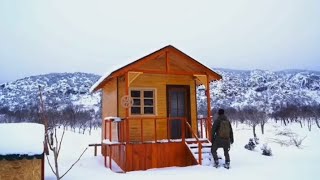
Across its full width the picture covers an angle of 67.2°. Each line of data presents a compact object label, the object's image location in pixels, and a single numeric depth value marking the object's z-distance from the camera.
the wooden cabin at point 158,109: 8.49
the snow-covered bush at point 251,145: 11.17
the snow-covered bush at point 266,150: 9.97
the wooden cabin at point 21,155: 5.60
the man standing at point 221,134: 7.92
